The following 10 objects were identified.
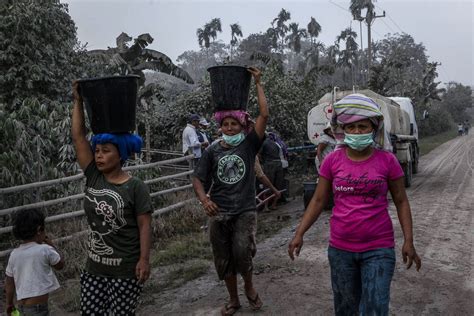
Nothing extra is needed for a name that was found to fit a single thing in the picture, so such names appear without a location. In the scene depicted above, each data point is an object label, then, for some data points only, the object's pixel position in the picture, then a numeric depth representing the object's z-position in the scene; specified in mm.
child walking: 3242
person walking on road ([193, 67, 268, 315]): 4027
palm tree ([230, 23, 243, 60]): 51719
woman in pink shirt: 2961
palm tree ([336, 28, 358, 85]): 52519
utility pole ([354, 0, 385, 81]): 38462
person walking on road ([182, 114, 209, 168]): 9281
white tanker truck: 10820
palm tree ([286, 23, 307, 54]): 54444
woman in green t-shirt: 2963
